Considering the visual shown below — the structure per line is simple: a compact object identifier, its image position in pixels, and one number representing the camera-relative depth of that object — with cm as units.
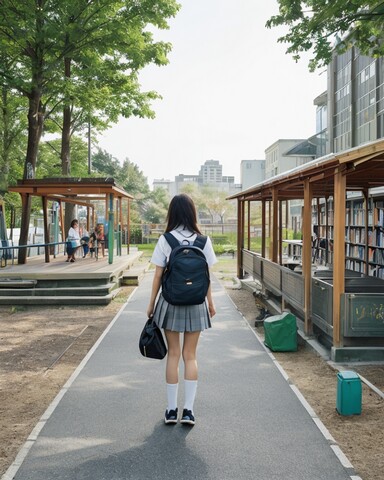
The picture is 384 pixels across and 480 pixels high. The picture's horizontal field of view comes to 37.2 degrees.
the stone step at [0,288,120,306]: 1387
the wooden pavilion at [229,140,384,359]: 765
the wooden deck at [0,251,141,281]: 1498
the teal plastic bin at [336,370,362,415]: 552
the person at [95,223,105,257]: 2206
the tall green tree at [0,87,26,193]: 3072
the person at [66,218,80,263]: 1945
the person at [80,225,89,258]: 2169
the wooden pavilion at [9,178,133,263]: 1722
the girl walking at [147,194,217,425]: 488
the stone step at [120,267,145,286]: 1834
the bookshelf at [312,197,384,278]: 1563
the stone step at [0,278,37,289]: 1450
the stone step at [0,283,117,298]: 1437
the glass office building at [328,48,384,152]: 2616
